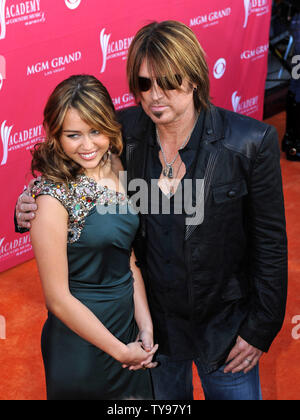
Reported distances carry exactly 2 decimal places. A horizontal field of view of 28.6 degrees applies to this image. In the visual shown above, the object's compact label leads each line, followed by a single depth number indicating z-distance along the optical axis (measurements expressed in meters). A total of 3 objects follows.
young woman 2.01
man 2.07
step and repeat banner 4.01
